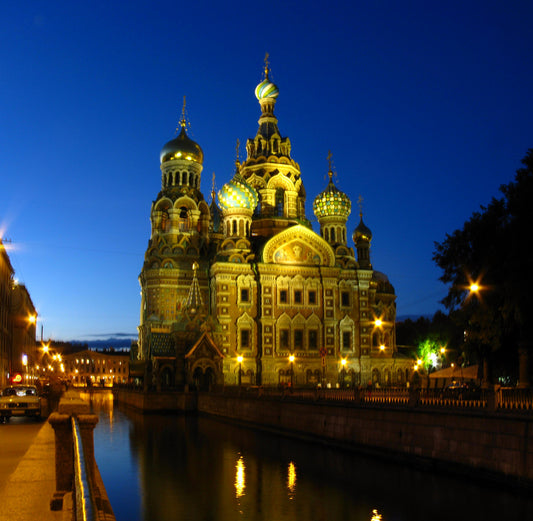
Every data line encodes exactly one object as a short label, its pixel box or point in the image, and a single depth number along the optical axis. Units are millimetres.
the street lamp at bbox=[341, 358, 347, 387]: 52750
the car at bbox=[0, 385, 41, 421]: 24781
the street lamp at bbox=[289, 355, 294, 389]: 50438
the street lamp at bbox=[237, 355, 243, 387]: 49747
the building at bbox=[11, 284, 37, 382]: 59938
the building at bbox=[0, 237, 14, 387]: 49281
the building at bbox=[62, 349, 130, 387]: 128750
